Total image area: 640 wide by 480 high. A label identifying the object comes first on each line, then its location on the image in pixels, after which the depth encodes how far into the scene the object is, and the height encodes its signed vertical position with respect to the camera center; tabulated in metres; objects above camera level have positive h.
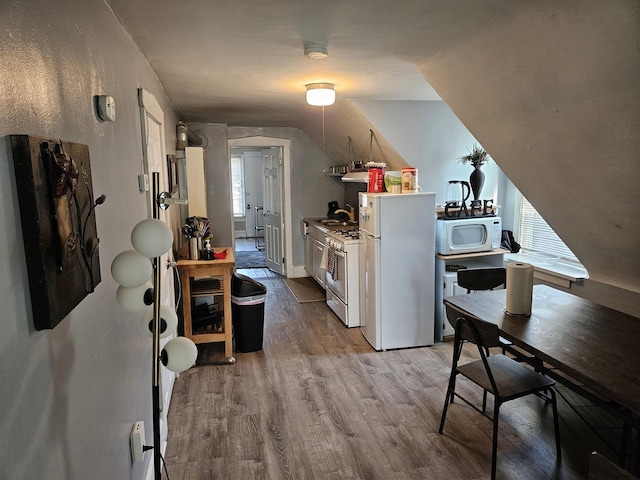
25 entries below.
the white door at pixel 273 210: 6.52 -0.42
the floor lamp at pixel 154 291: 1.10 -0.29
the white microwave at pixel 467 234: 3.86 -0.49
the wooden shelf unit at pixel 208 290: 3.48 -0.87
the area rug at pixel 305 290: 5.44 -1.41
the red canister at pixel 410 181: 3.78 -0.01
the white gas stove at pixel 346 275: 4.26 -0.93
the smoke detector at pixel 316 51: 2.33 +0.70
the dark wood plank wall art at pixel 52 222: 0.86 -0.08
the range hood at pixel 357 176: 4.57 +0.05
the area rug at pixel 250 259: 7.38 -1.35
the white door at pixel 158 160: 2.37 +0.16
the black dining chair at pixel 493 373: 2.19 -1.07
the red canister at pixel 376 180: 3.91 +0.01
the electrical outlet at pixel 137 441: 1.80 -1.06
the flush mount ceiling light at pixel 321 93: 3.37 +0.68
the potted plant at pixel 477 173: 3.93 +0.05
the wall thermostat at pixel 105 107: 1.48 +0.27
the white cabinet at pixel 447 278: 3.92 -0.87
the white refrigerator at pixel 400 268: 3.71 -0.75
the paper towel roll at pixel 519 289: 2.40 -0.61
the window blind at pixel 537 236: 3.88 -0.55
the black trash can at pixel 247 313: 3.78 -1.12
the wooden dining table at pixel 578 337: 1.70 -0.76
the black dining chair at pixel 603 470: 1.08 -0.73
